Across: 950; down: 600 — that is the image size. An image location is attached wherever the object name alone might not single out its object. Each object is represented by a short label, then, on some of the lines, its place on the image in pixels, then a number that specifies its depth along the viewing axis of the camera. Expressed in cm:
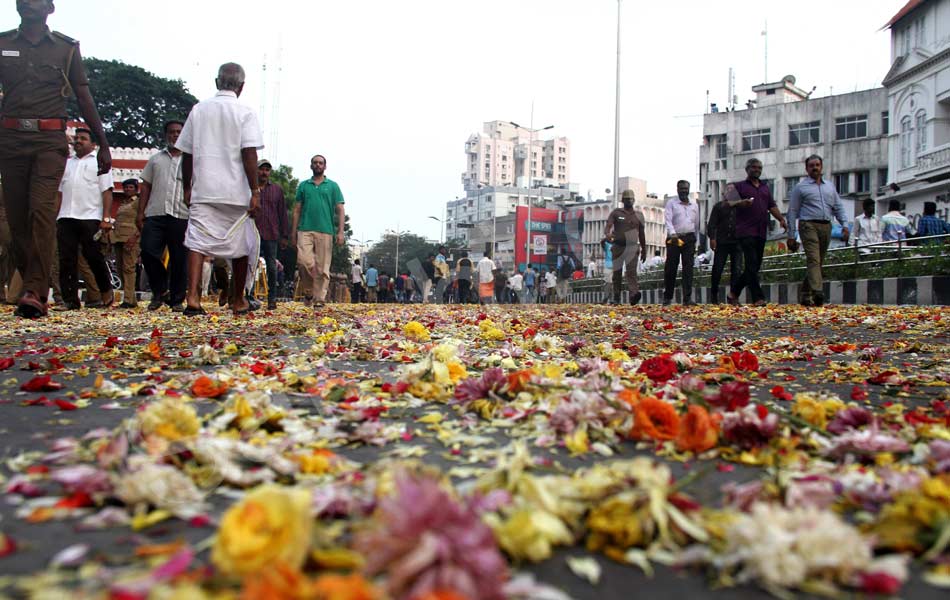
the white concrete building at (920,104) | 2950
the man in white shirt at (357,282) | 2897
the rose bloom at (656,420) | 217
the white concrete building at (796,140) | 4594
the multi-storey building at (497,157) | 17325
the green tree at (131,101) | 5112
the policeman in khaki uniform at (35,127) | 642
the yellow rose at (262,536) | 111
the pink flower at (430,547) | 106
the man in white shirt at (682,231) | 1288
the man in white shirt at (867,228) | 1620
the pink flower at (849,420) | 226
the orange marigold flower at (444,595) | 99
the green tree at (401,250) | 12499
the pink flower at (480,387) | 276
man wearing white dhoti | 716
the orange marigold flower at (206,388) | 282
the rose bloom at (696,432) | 205
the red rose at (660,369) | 313
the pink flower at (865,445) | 200
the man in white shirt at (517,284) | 3412
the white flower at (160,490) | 153
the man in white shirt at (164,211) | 873
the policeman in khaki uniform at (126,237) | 1191
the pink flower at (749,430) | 210
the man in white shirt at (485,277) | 2441
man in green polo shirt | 1095
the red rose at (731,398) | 238
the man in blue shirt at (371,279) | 3003
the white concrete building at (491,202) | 13588
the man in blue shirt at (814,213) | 1052
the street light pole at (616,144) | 3844
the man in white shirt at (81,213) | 909
